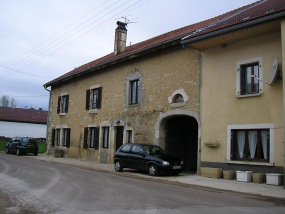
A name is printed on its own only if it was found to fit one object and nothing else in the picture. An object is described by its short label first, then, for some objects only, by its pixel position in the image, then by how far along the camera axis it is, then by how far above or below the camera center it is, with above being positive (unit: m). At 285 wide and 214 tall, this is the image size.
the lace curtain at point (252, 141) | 12.22 -0.17
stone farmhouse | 11.69 +1.93
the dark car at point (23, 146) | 25.50 -1.44
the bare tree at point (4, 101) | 85.62 +7.44
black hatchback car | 12.94 -1.18
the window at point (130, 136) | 18.45 -0.21
